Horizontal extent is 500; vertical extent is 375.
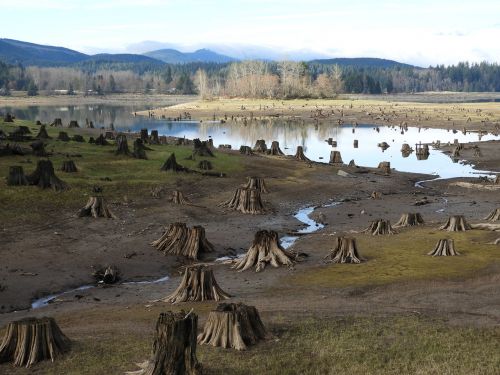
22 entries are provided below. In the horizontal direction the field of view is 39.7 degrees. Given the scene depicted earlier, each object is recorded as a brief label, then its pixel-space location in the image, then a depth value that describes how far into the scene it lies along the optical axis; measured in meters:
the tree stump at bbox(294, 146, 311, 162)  63.38
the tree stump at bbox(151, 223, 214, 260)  30.05
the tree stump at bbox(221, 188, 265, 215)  39.56
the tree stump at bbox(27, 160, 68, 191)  39.47
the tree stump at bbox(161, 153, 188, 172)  49.34
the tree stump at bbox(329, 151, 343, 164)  64.50
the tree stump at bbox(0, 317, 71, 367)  16.08
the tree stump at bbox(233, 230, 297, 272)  27.44
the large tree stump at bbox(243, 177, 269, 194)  44.38
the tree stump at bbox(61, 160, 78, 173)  45.50
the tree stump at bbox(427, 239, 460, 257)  28.14
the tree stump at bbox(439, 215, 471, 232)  33.06
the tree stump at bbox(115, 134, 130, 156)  54.12
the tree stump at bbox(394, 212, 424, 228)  35.38
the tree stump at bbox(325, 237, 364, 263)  27.67
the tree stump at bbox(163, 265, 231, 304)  21.58
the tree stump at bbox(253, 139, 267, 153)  68.31
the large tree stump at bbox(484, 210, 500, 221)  35.19
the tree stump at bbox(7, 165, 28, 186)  39.50
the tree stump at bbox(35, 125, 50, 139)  59.54
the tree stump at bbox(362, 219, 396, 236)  33.22
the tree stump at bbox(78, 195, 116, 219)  35.41
